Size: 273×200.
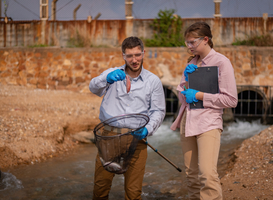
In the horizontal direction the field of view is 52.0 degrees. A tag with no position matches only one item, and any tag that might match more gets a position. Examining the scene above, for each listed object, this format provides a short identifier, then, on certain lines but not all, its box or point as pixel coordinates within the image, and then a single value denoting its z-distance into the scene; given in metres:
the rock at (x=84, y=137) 6.23
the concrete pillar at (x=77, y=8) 11.75
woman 2.14
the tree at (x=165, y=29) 10.44
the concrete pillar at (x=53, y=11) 11.77
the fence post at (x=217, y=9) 10.67
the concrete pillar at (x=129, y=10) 10.77
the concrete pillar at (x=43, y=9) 11.24
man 2.29
